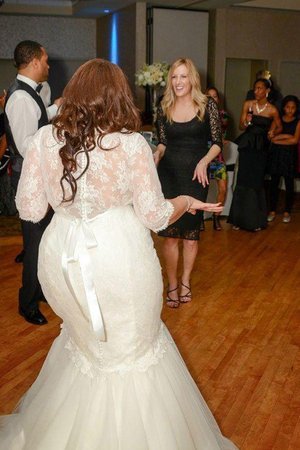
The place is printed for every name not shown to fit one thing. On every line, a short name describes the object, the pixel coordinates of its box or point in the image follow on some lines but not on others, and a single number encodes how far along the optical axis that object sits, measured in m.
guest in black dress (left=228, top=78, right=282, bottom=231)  6.17
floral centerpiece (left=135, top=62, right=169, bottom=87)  6.50
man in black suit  3.32
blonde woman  3.61
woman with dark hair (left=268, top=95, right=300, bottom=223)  6.62
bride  1.77
